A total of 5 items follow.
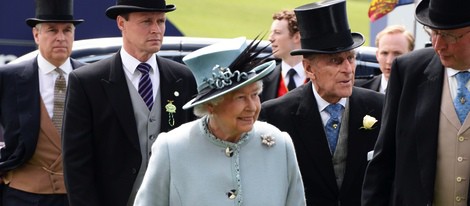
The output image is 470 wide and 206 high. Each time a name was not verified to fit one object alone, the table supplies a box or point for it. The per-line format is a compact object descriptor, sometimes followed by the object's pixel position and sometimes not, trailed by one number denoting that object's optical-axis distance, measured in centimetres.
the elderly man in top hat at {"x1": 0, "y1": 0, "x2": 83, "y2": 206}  1731
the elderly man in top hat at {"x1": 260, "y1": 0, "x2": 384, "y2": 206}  1480
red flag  2527
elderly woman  1178
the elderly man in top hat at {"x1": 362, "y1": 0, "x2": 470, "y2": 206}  1249
